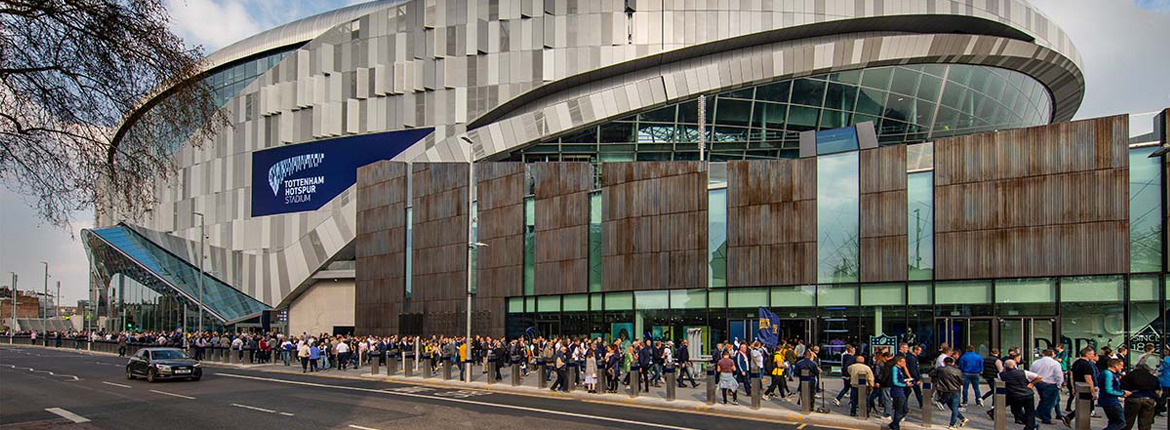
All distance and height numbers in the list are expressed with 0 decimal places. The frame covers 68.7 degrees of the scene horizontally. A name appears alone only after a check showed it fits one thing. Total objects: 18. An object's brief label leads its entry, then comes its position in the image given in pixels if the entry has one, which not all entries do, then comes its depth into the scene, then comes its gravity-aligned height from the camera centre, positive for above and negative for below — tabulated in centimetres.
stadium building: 2647 +365
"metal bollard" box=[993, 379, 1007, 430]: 1694 -278
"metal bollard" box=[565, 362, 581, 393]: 2688 -349
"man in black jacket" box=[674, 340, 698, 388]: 2795 -298
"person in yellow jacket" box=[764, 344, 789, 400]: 2370 -284
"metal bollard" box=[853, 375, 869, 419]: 1958 -297
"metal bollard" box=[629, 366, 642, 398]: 2498 -328
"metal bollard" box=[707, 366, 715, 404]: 2250 -308
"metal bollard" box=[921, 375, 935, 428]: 1822 -291
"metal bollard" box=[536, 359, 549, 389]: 2841 -342
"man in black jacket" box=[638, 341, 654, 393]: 2620 -284
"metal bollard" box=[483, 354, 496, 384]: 2988 -356
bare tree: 1091 +236
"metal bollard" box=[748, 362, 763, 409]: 2147 -294
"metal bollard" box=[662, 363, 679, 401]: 2350 -313
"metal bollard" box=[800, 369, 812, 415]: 2083 -302
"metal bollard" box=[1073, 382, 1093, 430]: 1593 -253
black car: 3092 -367
